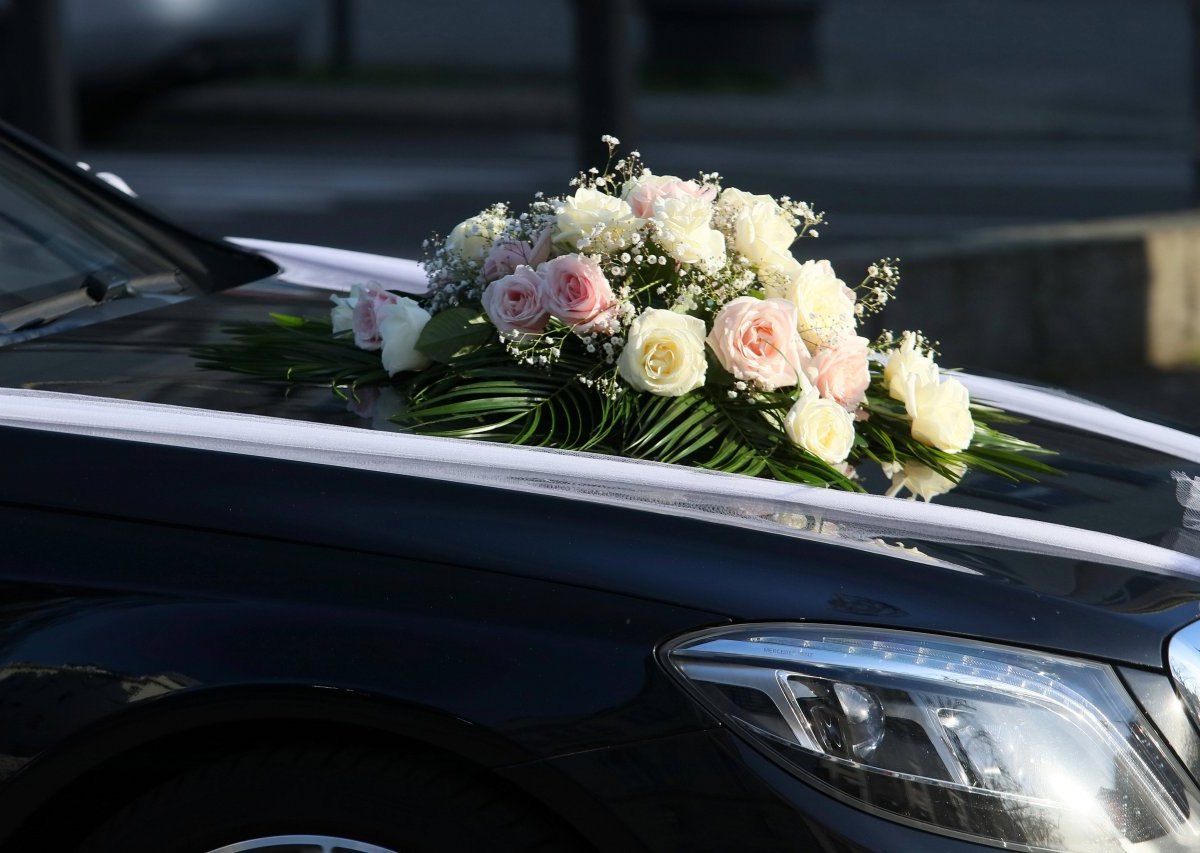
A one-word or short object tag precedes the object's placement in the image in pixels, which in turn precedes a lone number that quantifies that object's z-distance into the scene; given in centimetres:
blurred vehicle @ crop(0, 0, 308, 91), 2447
